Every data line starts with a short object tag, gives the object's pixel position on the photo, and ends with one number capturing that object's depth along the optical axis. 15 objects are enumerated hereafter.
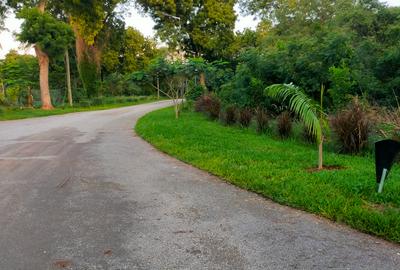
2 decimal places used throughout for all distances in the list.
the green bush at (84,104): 31.94
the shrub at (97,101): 34.28
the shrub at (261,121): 11.69
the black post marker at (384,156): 4.52
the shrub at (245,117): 12.92
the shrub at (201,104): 17.48
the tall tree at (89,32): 24.86
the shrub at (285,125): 10.46
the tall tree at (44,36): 24.90
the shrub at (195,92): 22.22
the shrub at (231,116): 13.80
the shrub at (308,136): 9.19
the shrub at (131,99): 40.33
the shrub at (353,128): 7.78
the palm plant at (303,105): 6.10
